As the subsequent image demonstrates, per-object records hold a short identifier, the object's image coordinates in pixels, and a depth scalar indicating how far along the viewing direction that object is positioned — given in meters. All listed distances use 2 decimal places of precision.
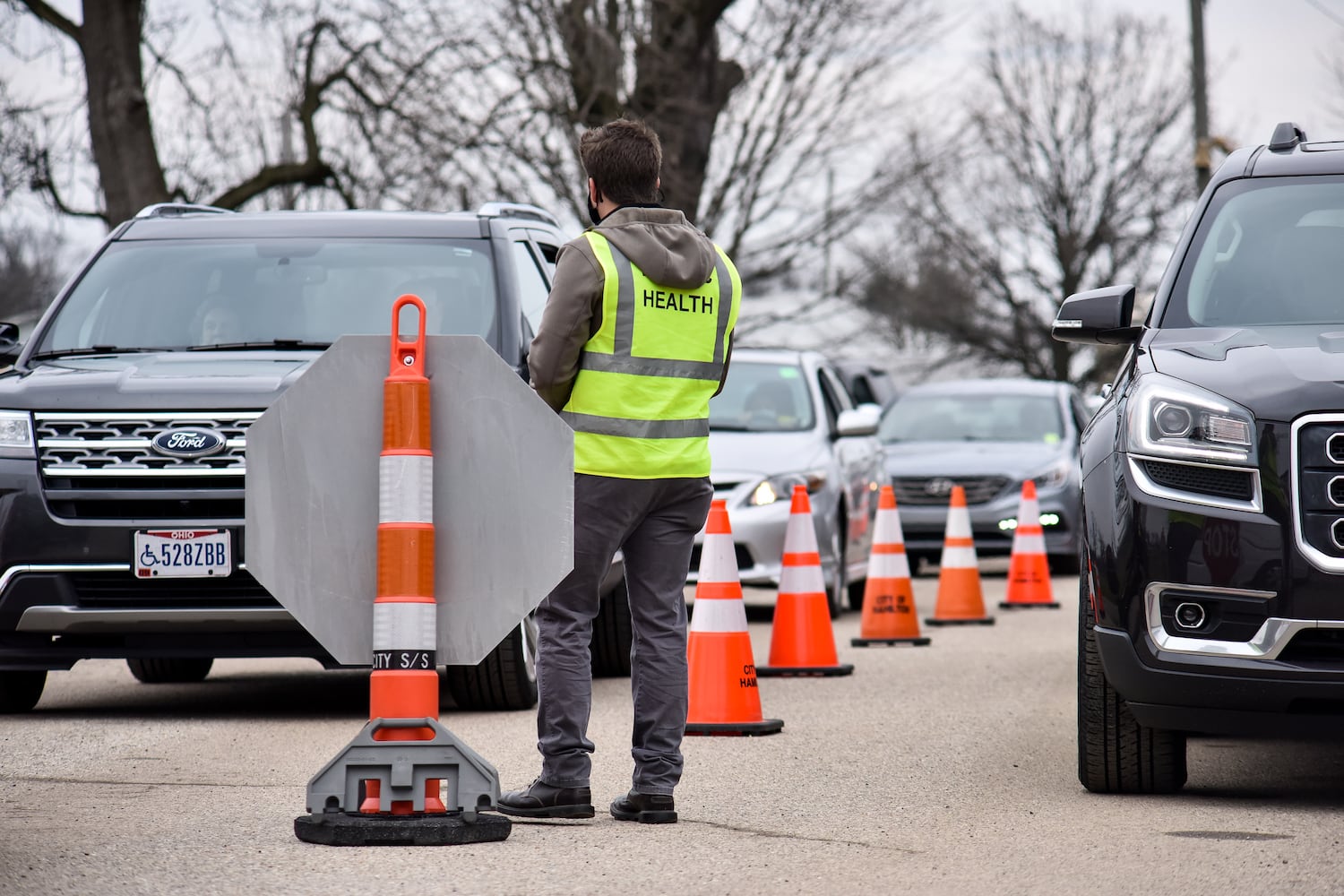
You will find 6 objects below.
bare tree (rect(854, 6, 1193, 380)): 87.58
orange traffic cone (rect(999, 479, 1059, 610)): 26.26
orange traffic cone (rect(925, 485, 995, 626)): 23.79
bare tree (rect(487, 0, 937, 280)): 41.80
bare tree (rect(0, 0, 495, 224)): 36.27
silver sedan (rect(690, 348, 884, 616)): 22.61
